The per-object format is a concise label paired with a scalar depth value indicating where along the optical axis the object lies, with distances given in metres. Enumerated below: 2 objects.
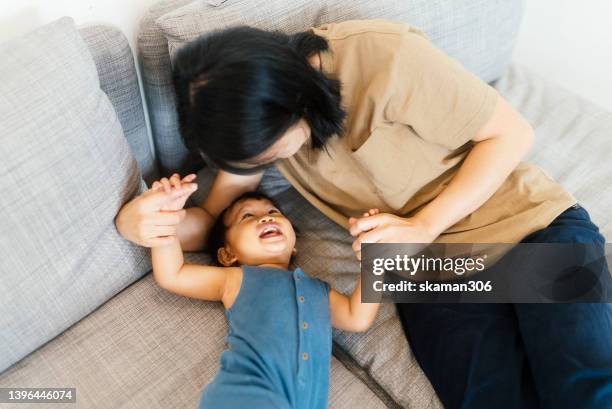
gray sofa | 0.85
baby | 0.89
